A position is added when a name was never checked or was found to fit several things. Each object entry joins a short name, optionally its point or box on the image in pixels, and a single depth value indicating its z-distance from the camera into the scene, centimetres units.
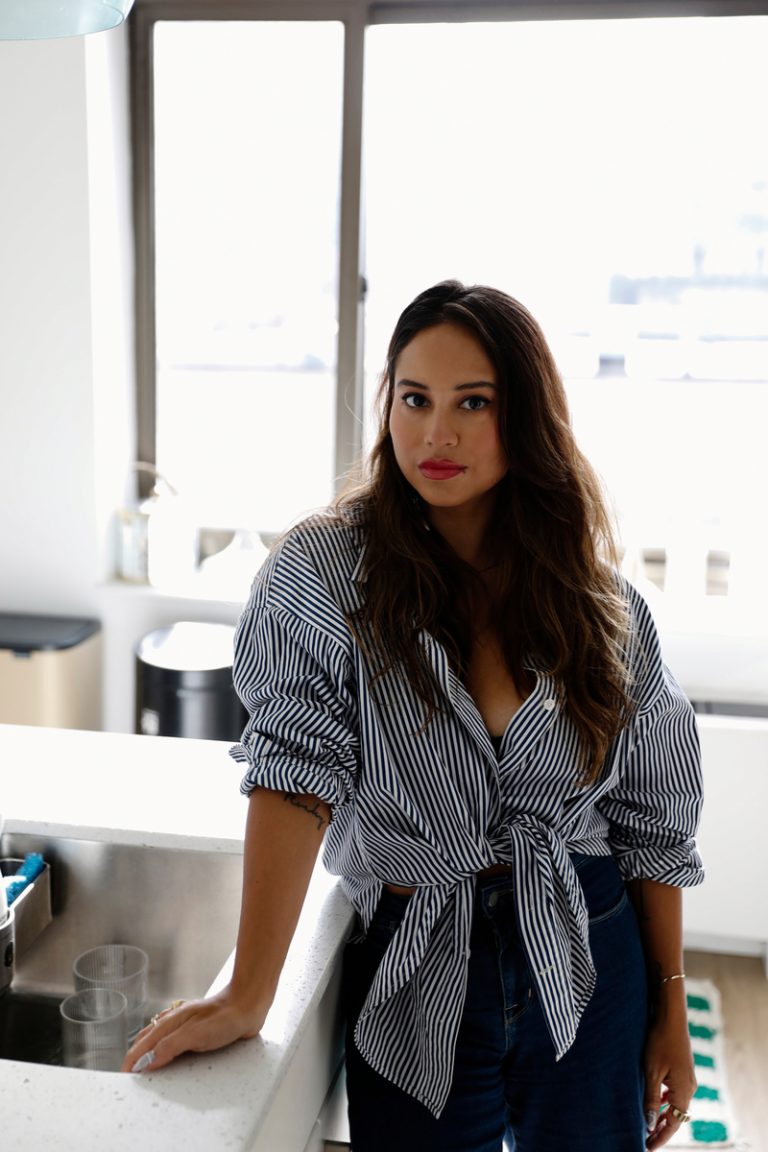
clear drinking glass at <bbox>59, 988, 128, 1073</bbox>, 115
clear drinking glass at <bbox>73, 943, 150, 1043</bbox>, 124
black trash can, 271
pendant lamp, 99
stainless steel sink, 131
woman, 109
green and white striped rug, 215
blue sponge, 127
